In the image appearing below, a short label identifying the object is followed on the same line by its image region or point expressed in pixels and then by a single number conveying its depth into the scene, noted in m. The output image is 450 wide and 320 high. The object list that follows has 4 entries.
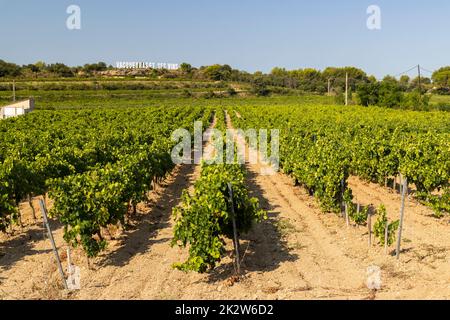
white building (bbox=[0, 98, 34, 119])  50.68
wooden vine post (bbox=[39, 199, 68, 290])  8.38
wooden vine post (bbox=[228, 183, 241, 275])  8.73
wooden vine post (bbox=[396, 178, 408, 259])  9.26
